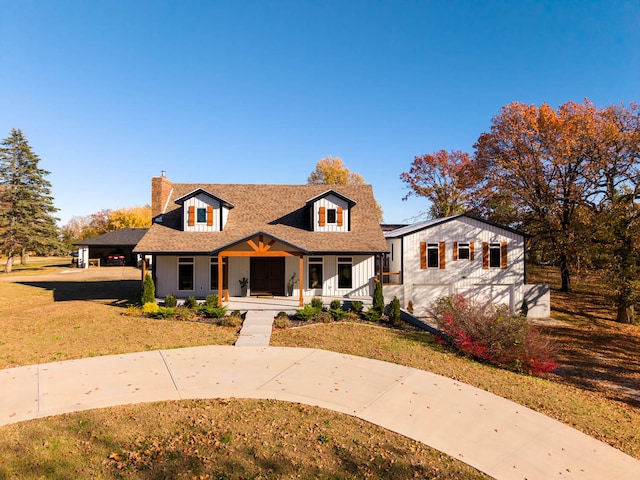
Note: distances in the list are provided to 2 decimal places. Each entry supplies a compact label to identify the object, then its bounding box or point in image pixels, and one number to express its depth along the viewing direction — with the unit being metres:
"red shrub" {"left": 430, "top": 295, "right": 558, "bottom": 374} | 10.85
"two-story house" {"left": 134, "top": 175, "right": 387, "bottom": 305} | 19.14
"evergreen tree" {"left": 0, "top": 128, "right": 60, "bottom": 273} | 36.50
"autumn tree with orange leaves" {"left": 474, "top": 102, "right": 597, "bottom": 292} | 23.73
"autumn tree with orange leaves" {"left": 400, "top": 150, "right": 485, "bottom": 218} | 39.59
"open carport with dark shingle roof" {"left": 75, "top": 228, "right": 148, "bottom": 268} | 43.03
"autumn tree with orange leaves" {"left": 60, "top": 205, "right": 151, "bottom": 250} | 56.88
